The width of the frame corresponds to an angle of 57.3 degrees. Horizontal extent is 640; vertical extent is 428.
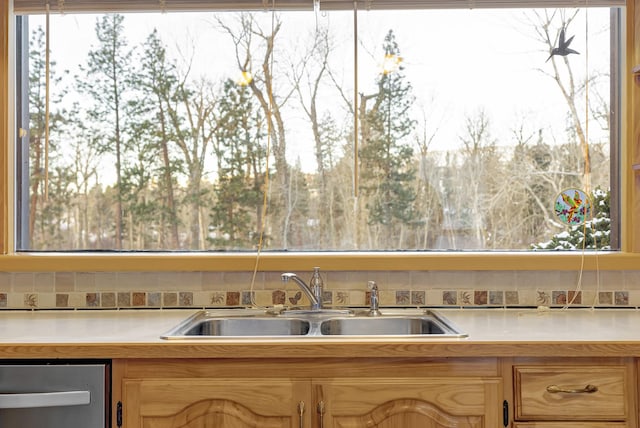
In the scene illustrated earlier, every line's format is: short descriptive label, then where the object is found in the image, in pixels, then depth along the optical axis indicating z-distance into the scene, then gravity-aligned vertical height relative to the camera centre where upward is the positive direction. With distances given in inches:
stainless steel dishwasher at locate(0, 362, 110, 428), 63.4 -18.6
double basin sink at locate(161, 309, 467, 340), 82.2 -14.8
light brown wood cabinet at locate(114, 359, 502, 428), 63.5 -19.0
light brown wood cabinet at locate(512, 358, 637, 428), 63.2 -19.0
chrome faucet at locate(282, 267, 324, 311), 82.7 -10.1
